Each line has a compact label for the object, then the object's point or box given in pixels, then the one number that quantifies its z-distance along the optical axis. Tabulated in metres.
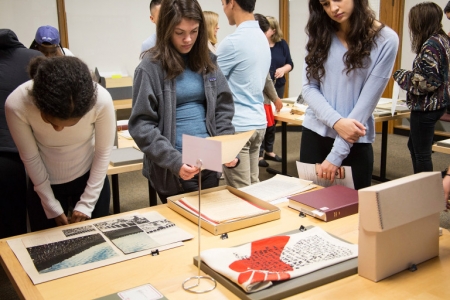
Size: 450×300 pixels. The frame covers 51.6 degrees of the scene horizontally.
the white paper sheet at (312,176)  1.85
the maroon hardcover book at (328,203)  1.55
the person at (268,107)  3.63
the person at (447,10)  3.49
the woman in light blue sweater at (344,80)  1.79
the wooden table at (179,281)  1.11
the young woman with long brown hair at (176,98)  1.74
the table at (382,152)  4.40
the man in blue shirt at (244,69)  2.50
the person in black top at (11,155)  2.04
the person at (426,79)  3.35
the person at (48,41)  2.93
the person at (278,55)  5.10
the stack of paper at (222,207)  1.53
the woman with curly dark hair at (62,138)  1.45
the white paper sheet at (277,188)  1.79
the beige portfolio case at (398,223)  1.10
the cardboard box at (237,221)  1.47
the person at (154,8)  3.66
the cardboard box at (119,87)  5.10
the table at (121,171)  2.54
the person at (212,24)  3.77
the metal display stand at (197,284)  1.13
